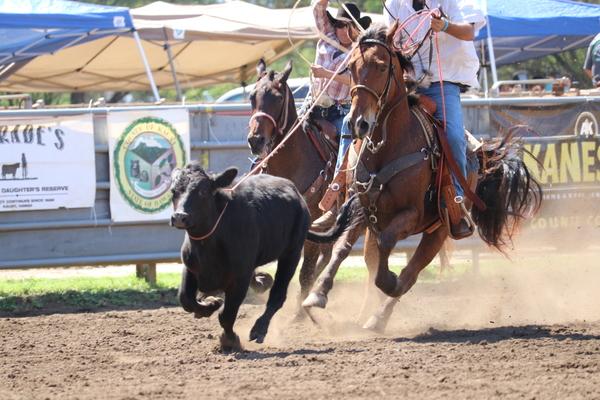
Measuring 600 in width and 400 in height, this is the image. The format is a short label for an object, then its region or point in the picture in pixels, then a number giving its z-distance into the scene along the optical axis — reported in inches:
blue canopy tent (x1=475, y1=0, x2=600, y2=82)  1341.0
